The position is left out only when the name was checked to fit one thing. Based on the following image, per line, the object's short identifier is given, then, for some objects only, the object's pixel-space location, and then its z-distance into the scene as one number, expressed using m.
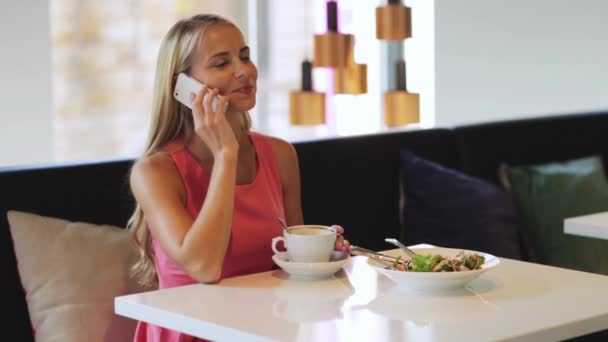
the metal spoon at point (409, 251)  2.19
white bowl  1.97
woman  2.20
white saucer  2.12
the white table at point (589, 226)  2.85
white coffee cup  2.14
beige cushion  2.54
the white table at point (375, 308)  1.73
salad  2.01
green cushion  3.78
